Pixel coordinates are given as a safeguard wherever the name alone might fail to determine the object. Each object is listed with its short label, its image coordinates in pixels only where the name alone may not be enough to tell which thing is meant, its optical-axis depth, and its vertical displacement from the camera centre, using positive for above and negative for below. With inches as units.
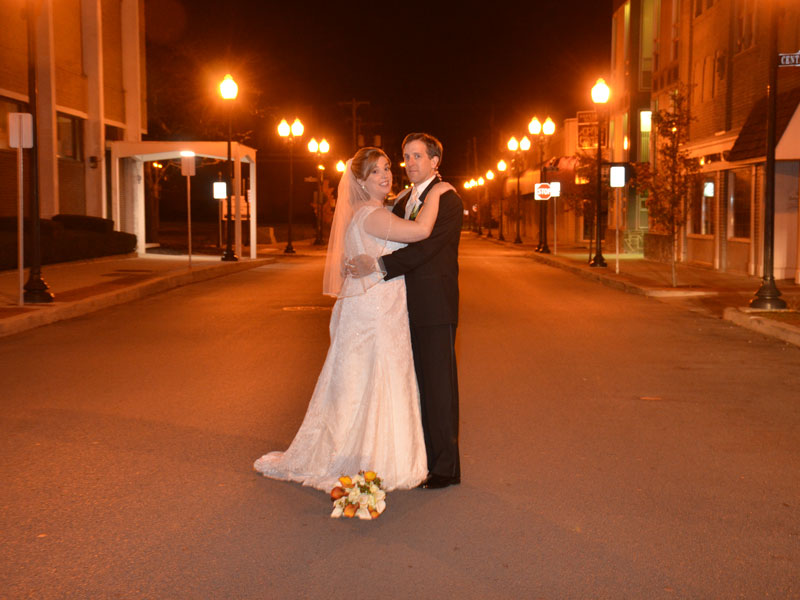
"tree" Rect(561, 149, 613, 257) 1585.9 +64.4
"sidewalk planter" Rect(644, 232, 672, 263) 1306.8 -23.5
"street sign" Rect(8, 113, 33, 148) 631.2 +64.4
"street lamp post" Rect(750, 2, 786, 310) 637.9 +10.7
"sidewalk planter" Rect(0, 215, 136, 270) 986.1 -7.4
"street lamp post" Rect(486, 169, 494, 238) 2821.9 +158.0
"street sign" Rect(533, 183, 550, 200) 1587.1 +61.2
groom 236.8 -19.0
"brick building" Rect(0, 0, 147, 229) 1218.6 +192.9
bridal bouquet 219.0 -57.8
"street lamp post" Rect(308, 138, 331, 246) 1895.9 +155.7
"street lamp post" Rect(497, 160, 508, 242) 2485.4 +152.0
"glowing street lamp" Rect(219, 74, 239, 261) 1176.2 +166.1
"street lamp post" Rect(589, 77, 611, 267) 1128.2 +152.1
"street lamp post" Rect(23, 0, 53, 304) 665.0 +6.1
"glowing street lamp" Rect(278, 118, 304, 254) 1551.4 +156.3
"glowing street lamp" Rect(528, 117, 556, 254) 1674.5 +40.3
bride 236.2 -32.5
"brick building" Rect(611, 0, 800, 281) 903.1 +110.6
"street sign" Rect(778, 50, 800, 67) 608.3 +101.3
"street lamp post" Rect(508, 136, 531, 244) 1868.8 +162.1
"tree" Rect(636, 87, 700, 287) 924.0 +47.5
